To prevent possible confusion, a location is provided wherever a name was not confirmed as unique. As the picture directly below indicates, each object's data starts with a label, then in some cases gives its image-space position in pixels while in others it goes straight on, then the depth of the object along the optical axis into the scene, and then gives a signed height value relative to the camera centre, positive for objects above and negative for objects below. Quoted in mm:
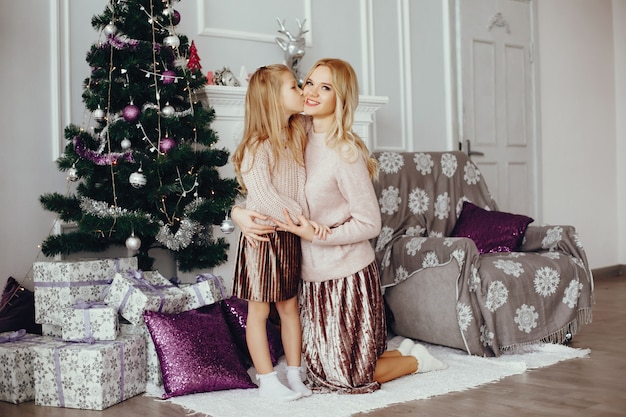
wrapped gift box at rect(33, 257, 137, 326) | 2846 -266
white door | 5223 +788
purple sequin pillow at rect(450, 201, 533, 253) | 3652 -119
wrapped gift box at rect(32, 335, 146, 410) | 2549 -549
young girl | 2537 +38
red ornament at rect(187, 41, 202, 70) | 3381 +687
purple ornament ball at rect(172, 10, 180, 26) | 3255 +843
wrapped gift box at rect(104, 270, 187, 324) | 2803 -316
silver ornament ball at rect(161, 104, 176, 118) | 3129 +422
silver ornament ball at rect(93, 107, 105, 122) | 3053 +409
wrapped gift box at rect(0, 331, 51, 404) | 2670 -560
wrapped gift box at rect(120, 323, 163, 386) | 2785 -544
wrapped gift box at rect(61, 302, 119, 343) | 2691 -394
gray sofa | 3207 -264
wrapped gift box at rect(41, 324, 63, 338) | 2904 -446
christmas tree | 3035 +241
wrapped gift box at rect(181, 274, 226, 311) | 2965 -325
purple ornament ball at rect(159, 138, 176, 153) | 3092 +278
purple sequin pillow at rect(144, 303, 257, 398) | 2684 -526
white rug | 2430 -642
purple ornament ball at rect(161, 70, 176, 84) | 3162 +574
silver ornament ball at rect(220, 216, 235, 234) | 3195 -63
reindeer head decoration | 4035 +876
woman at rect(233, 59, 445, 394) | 2574 -144
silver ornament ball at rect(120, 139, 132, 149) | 3078 +286
